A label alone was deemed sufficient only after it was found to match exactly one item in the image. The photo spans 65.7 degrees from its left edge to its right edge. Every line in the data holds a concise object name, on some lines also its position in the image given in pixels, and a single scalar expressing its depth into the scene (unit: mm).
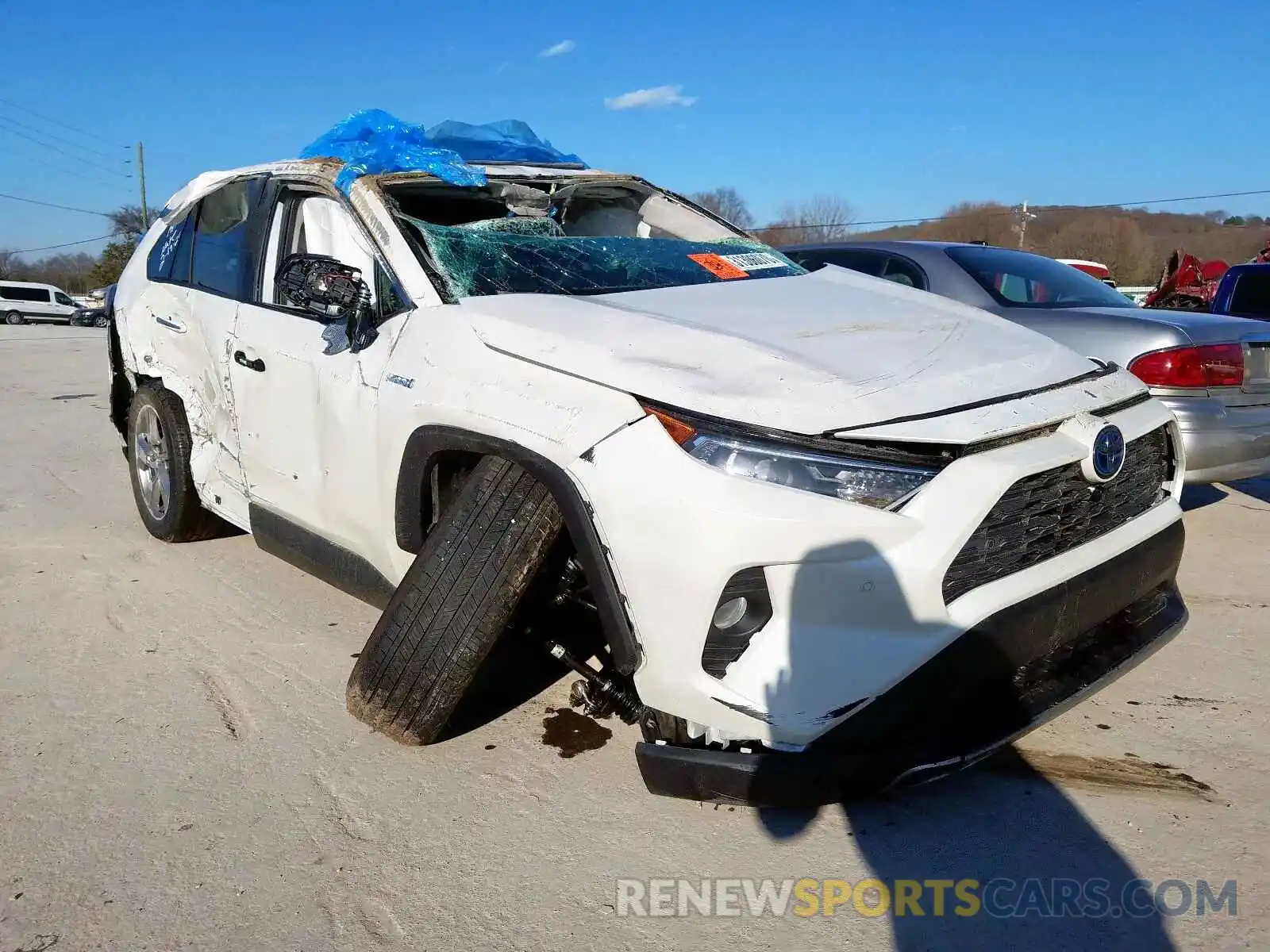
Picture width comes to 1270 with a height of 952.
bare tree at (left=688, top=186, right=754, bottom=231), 48253
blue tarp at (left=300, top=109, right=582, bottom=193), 3445
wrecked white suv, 2152
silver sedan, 4531
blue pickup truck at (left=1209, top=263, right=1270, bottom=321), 7949
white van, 38500
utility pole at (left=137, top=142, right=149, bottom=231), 53988
